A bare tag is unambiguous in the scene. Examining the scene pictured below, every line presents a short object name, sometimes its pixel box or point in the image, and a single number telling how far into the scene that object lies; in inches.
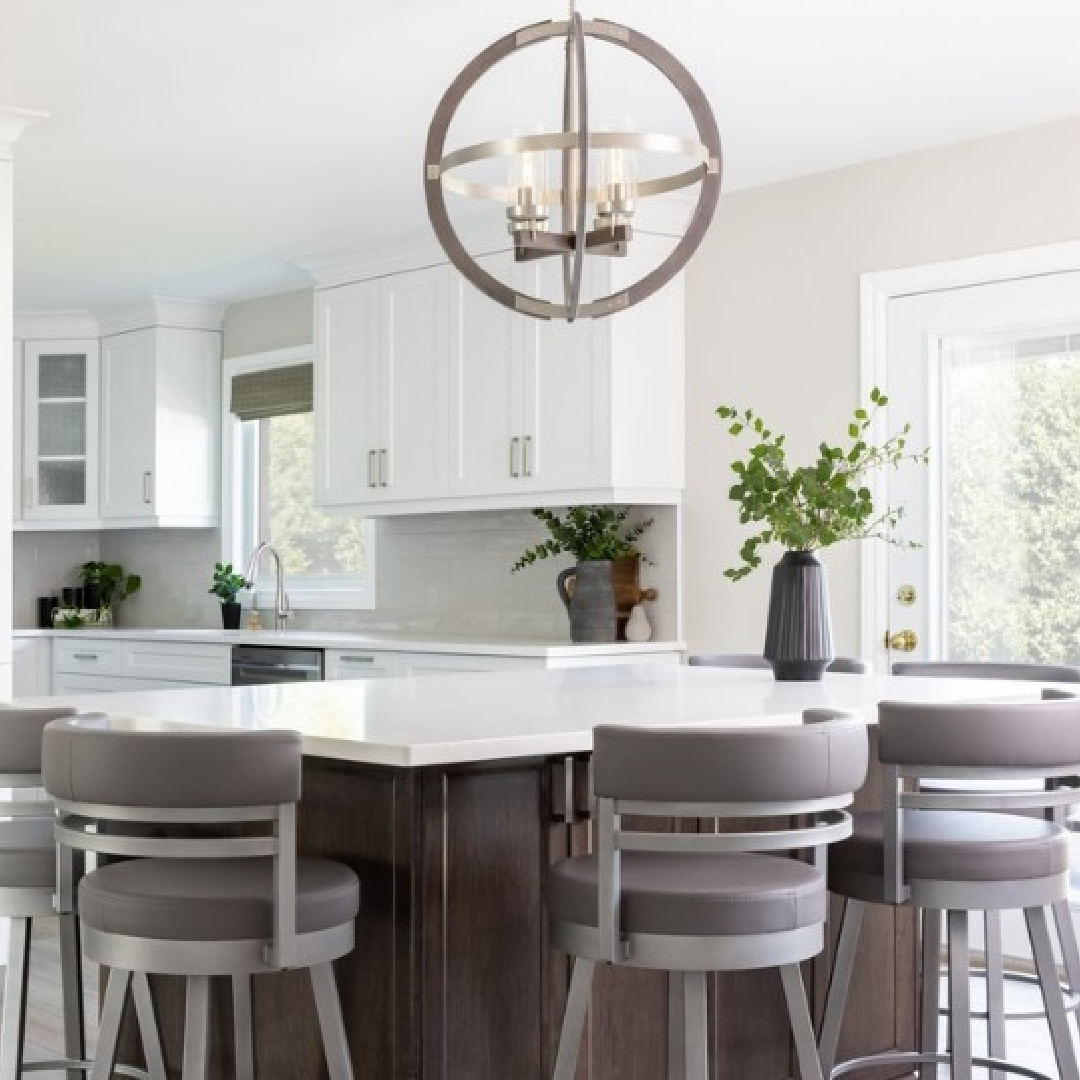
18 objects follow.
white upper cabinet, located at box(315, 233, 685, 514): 215.2
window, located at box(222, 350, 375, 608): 281.3
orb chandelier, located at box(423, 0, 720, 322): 108.3
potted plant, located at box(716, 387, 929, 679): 139.8
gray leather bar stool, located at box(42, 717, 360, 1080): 87.8
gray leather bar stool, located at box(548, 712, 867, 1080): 88.0
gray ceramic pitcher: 219.3
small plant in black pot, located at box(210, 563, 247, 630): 287.0
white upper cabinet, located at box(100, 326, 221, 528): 295.9
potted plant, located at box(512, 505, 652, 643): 219.6
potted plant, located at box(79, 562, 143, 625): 321.7
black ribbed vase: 140.9
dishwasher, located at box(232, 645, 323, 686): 242.5
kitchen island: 98.9
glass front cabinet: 309.3
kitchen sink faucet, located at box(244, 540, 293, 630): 281.4
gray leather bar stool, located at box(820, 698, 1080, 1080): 102.0
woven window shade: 284.0
